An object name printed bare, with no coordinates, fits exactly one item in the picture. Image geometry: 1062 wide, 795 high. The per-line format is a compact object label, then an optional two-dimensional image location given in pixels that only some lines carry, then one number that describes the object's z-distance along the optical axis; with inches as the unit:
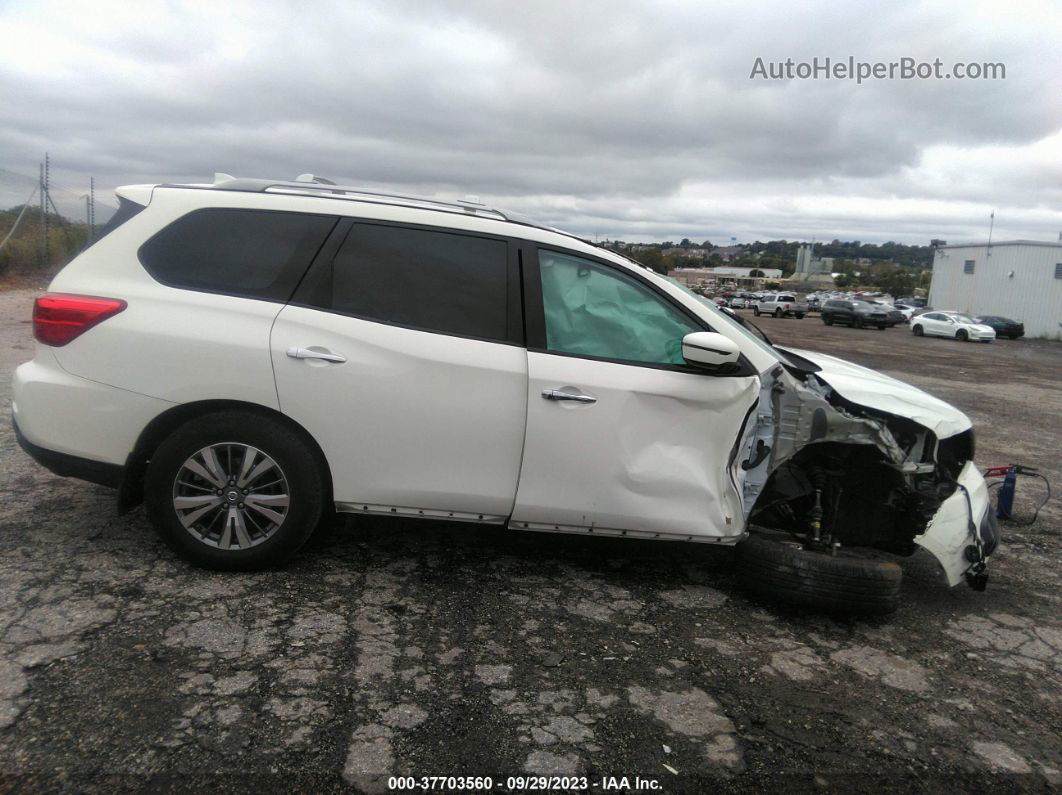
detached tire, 147.2
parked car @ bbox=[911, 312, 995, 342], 1368.1
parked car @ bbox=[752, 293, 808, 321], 1915.6
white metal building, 1692.9
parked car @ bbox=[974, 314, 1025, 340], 1540.4
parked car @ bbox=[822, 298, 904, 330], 1591.8
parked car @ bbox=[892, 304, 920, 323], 2037.4
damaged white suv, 144.3
